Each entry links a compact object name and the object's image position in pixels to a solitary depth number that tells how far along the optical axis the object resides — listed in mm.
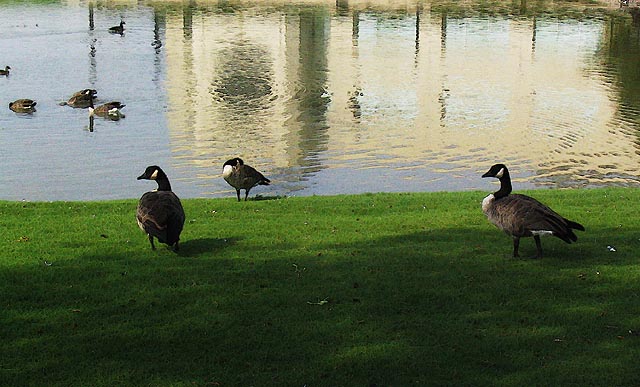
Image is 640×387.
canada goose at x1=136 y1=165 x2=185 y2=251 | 12547
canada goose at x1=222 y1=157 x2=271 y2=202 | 19250
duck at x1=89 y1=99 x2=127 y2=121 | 37531
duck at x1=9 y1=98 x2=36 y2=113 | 38125
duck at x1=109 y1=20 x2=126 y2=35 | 68881
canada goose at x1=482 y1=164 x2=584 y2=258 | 12062
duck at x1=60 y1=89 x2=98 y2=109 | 39562
